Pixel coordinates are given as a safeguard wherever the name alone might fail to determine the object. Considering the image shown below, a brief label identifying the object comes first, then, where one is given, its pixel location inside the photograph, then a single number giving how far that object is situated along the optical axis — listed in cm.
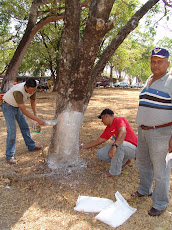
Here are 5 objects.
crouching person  322
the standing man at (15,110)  371
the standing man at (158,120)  237
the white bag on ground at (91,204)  269
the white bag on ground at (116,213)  248
